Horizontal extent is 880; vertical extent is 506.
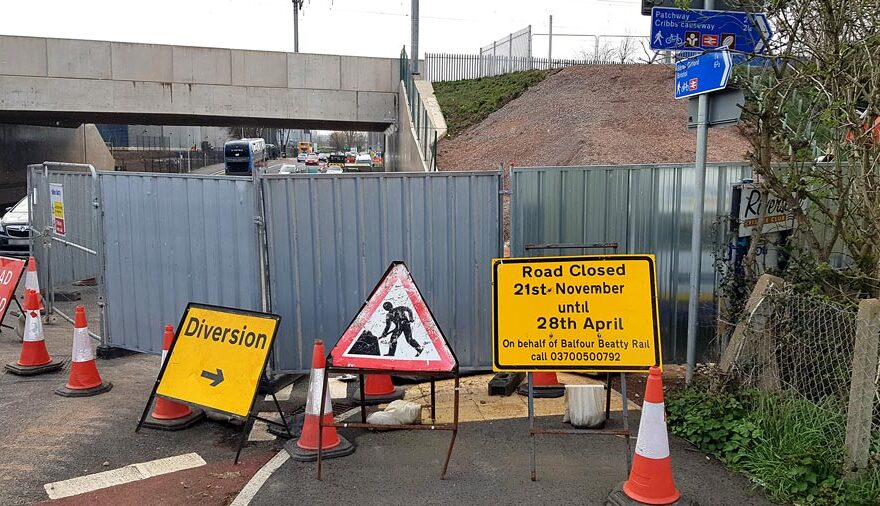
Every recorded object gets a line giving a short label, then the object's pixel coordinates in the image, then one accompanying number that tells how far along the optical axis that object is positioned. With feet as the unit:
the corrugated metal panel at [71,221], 26.04
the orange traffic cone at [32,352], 22.35
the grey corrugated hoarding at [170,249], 20.33
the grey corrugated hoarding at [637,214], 20.88
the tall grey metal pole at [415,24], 76.55
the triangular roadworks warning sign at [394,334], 16.63
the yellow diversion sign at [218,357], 16.72
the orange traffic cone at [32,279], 24.68
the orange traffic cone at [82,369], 19.99
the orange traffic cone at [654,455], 13.34
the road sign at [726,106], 17.88
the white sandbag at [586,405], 17.12
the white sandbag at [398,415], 17.70
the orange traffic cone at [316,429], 16.08
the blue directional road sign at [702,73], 17.53
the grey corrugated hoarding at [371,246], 20.15
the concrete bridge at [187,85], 70.08
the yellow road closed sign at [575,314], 15.60
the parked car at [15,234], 45.50
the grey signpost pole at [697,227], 18.70
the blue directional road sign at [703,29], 18.20
